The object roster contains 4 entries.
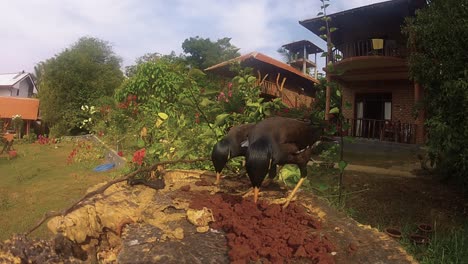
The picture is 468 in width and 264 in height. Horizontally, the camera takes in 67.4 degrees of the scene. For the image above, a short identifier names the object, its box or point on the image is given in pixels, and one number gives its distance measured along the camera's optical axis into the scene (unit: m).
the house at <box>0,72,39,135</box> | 27.00
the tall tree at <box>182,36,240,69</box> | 30.81
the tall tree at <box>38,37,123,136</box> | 26.39
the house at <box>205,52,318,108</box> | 20.58
